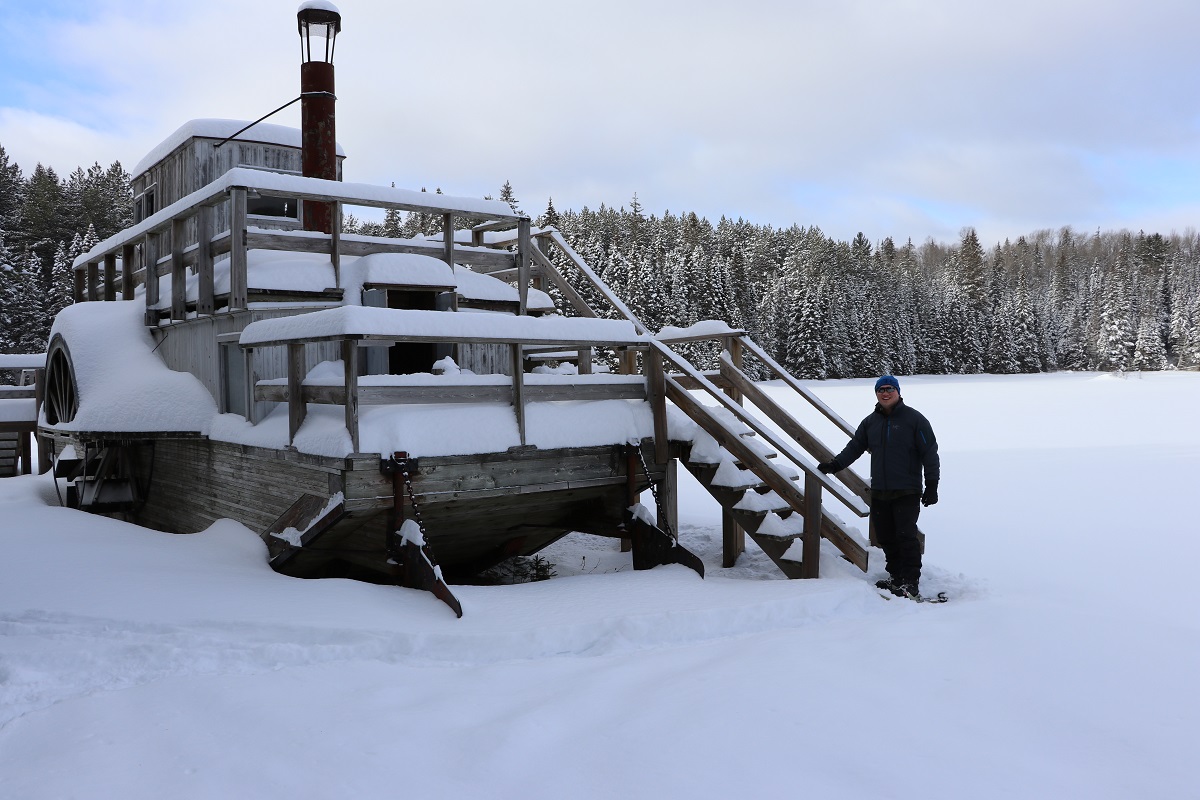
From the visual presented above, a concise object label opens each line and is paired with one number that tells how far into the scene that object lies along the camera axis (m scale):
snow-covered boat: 6.76
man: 7.04
